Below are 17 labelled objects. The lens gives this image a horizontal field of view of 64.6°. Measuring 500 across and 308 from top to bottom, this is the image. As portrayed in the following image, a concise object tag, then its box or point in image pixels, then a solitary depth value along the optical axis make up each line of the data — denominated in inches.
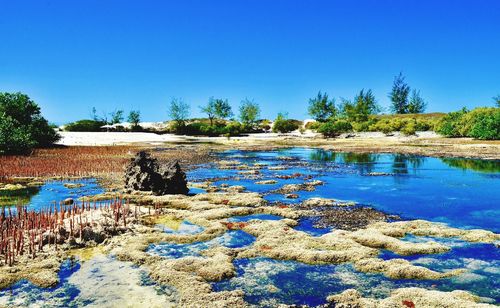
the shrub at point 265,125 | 5986.2
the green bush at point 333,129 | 4594.0
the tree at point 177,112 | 5718.5
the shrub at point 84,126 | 4709.6
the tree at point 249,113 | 6368.1
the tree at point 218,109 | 6146.7
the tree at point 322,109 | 6264.8
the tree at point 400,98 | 6811.0
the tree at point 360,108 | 5486.2
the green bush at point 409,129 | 3998.5
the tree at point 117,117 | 5641.7
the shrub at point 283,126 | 5413.4
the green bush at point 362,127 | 4598.9
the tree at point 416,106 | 6604.3
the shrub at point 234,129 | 5039.4
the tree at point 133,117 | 5349.4
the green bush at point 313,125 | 5199.8
